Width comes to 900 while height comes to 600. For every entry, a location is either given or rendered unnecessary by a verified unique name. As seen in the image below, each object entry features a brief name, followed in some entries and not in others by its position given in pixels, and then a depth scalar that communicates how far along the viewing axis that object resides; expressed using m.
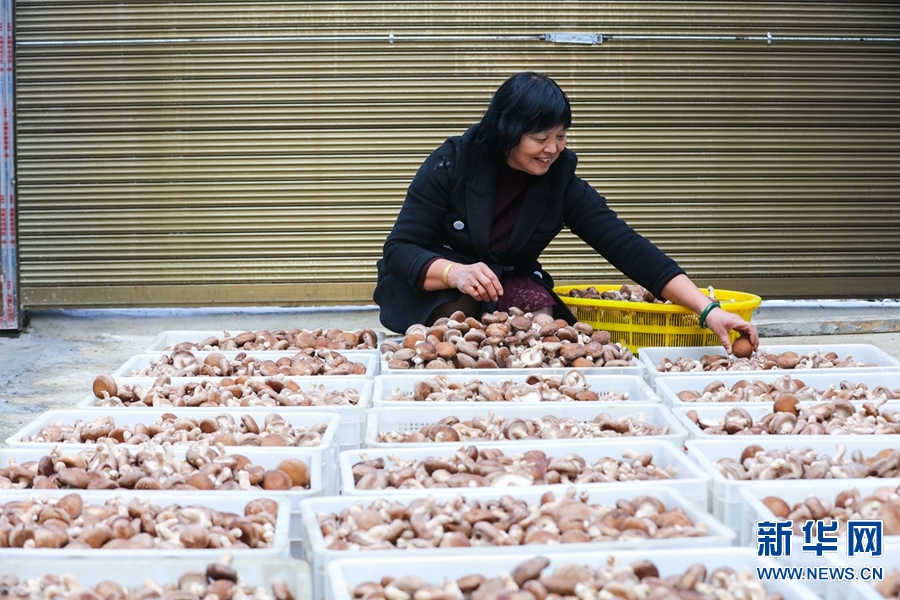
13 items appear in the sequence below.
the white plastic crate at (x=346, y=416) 2.70
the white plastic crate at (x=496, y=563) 1.68
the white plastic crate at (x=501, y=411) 2.69
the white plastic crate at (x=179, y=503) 1.72
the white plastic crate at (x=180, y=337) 3.87
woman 3.67
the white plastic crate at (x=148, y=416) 2.65
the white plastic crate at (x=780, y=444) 2.34
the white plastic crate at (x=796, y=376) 3.03
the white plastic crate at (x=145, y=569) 1.68
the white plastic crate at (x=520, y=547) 1.73
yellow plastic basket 3.81
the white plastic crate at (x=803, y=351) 3.45
